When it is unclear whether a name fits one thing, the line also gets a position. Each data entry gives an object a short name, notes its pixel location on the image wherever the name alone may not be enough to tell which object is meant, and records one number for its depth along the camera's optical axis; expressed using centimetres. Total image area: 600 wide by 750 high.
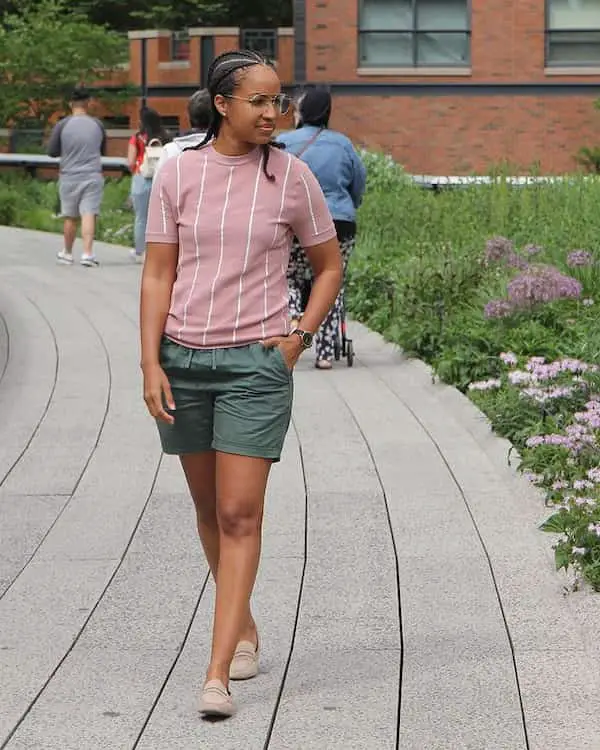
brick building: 3397
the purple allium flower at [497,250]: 1314
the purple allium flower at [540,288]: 1145
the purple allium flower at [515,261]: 1283
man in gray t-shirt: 1892
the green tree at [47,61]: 3547
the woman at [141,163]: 1773
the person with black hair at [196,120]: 1177
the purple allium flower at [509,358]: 1042
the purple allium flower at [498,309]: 1139
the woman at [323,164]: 1166
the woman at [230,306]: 531
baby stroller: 1230
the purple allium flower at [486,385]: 1016
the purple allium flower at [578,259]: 1226
